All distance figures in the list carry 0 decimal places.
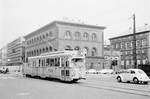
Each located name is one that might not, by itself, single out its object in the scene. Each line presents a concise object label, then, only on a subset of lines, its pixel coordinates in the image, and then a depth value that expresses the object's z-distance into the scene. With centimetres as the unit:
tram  2255
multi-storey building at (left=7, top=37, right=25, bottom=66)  12668
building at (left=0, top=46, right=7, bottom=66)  15300
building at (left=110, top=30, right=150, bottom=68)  6600
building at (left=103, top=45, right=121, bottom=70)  6431
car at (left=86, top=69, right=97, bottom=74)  5728
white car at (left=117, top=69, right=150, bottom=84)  2227
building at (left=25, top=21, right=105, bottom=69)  6231
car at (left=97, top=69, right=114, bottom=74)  5719
